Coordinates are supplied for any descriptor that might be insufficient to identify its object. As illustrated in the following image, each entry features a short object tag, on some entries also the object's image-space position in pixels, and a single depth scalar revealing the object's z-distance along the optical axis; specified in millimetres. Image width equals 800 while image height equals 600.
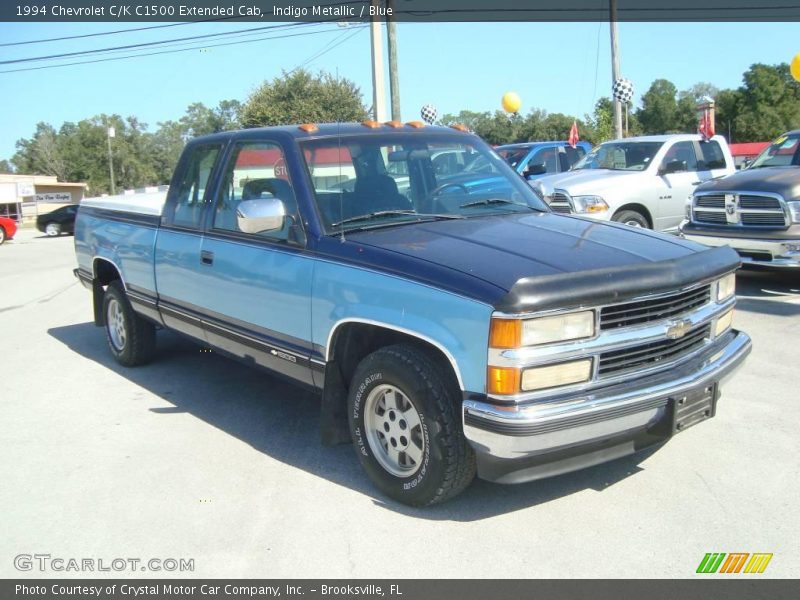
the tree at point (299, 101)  25688
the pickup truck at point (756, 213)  8070
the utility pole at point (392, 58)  20156
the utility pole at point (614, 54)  20828
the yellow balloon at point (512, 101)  25469
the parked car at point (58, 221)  30328
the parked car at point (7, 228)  27000
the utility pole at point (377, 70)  19156
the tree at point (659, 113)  74125
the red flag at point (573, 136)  18733
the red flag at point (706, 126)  13656
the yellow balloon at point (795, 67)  20786
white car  10273
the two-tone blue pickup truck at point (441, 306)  3148
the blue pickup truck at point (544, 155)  15234
